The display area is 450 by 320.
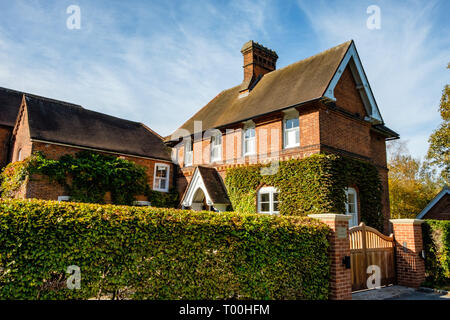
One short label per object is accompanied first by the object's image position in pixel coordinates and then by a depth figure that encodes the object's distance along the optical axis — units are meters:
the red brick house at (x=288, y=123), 14.48
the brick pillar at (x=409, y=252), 10.48
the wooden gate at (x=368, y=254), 9.37
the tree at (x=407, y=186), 30.59
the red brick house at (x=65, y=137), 17.84
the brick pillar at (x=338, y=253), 7.84
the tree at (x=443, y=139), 24.00
